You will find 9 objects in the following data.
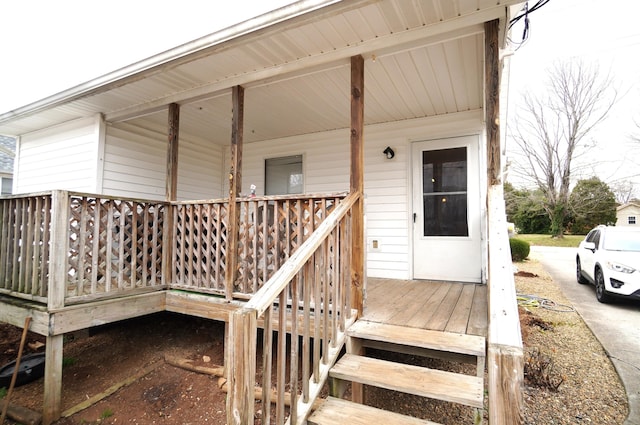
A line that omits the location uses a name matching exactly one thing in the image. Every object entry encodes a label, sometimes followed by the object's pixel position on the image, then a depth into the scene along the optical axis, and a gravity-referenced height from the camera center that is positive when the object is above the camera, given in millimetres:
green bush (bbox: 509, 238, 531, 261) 11391 -883
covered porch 2004 +251
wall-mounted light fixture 4867 +1117
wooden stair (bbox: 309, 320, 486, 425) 1804 -957
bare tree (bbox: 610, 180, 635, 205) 20422 +2476
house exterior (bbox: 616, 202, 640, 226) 22406 +932
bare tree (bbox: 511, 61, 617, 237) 17906 +5969
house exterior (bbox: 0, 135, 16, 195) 8961 +1333
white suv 5266 -631
